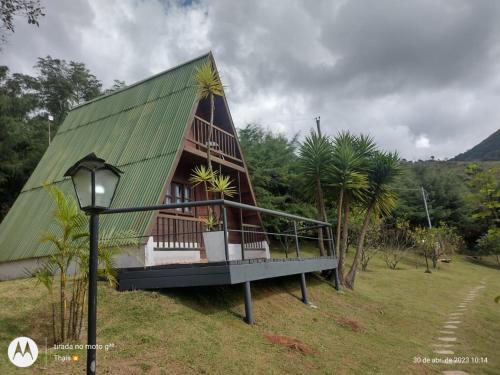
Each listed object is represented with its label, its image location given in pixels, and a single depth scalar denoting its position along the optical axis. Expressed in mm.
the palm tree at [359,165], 14010
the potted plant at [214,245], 7953
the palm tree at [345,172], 13406
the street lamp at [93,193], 3717
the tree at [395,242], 26531
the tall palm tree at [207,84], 11414
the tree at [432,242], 26933
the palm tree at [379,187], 14109
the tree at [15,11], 7617
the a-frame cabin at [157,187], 7383
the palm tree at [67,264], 5422
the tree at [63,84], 34500
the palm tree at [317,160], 13844
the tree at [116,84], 36500
